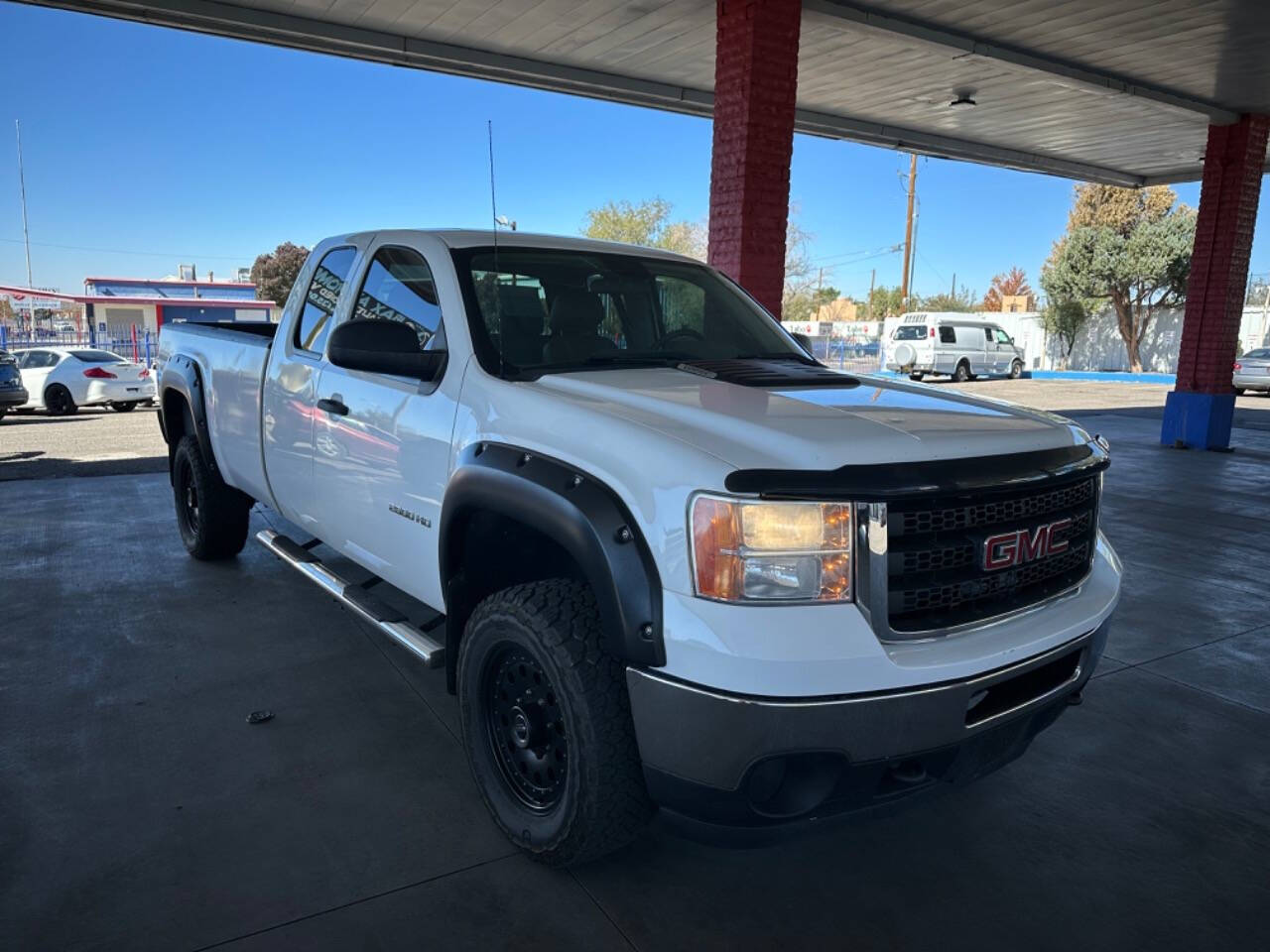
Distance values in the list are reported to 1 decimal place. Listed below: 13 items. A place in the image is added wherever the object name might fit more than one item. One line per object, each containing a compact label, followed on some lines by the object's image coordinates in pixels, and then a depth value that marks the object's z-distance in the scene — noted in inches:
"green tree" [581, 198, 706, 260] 1849.2
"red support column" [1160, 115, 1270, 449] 502.0
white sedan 619.5
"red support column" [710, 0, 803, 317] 298.2
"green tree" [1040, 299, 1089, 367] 1433.3
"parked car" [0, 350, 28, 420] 549.0
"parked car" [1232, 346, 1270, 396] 999.6
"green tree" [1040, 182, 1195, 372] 1312.7
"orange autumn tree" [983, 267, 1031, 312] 3411.9
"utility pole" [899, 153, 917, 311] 1444.4
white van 1122.0
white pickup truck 79.0
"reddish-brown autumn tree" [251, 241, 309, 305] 2541.8
